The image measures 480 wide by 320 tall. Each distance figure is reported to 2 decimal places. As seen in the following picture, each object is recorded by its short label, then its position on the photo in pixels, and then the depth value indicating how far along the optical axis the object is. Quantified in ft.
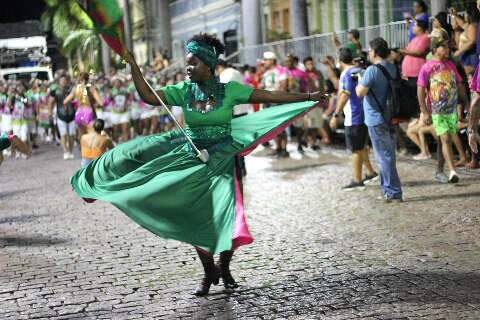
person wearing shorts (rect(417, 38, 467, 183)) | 38.96
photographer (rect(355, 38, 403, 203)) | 35.88
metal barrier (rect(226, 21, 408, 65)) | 55.66
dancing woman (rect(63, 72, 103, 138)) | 44.91
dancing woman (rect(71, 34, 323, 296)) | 21.90
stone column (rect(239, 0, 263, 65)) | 95.91
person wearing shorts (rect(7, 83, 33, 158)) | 75.82
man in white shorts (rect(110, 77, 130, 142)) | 78.33
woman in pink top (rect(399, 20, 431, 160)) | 47.96
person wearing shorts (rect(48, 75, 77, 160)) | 68.18
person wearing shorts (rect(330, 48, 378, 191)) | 39.75
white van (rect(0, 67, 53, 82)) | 105.31
